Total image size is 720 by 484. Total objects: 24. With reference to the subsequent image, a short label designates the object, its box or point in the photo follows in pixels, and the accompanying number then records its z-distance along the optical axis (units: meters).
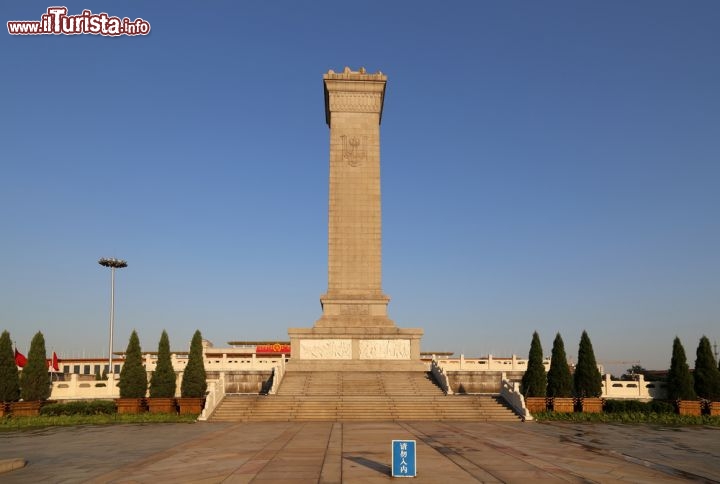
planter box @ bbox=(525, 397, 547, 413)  29.27
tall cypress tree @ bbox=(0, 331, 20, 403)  29.38
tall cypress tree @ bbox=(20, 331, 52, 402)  30.28
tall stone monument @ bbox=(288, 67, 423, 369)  43.41
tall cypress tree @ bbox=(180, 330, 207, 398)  30.45
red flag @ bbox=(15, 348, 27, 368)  41.00
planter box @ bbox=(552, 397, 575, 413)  29.38
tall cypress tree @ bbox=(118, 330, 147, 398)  30.47
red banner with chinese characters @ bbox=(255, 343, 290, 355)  81.19
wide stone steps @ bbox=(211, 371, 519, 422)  27.95
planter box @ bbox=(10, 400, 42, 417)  28.47
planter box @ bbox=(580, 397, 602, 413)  29.33
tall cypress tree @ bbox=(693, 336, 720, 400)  31.27
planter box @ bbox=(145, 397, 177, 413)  29.64
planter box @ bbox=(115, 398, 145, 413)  29.57
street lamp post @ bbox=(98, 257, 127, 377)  57.69
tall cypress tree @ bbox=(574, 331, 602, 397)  31.58
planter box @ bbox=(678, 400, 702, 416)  29.30
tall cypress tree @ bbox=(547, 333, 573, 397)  31.02
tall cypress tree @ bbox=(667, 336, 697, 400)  30.80
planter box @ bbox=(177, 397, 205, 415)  29.16
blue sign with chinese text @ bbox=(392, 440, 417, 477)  12.70
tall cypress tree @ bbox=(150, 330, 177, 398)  30.72
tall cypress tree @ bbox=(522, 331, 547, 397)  32.06
